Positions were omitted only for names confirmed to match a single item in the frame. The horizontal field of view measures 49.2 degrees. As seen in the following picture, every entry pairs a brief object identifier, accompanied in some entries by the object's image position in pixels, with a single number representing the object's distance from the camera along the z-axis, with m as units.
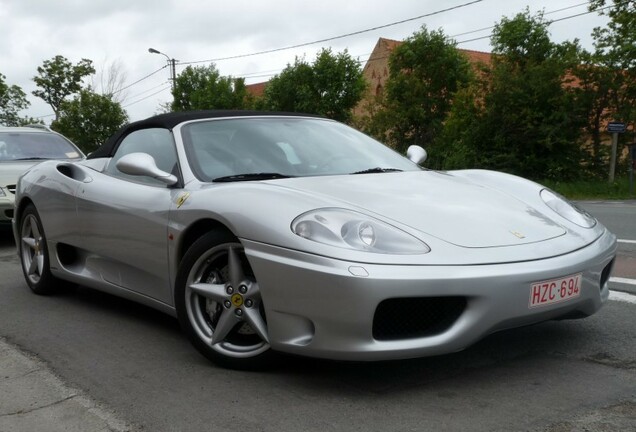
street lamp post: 45.97
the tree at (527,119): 25.16
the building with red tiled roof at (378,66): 51.22
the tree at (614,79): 24.56
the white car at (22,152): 7.80
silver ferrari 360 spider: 2.69
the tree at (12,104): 58.91
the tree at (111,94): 51.97
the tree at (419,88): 39.62
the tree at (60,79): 57.56
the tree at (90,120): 46.16
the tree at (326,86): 41.16
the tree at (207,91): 52.25
